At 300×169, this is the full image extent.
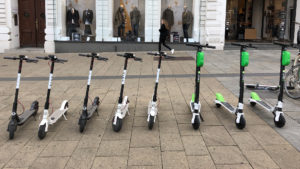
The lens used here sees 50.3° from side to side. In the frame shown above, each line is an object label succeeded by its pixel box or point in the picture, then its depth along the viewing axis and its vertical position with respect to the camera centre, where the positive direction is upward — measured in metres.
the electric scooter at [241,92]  5.24 -0.80
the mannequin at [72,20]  18.33 +1.27
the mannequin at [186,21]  18.52 +1.31
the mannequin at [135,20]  18.58 +1.34
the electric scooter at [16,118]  5.02 -1.29
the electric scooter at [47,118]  5.01 -1.29
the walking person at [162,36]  16.11 +0.38
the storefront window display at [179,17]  18.54 +1.54
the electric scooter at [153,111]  5.38 -1.16
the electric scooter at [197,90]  5.26 -0.78
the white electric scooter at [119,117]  5.29 -1.24
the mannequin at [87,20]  18.48 +1.30
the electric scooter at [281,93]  5.44 -0.83
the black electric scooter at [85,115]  5.29 -1.25
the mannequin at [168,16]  18.66 +1.61
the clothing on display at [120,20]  18.61 +1.34
